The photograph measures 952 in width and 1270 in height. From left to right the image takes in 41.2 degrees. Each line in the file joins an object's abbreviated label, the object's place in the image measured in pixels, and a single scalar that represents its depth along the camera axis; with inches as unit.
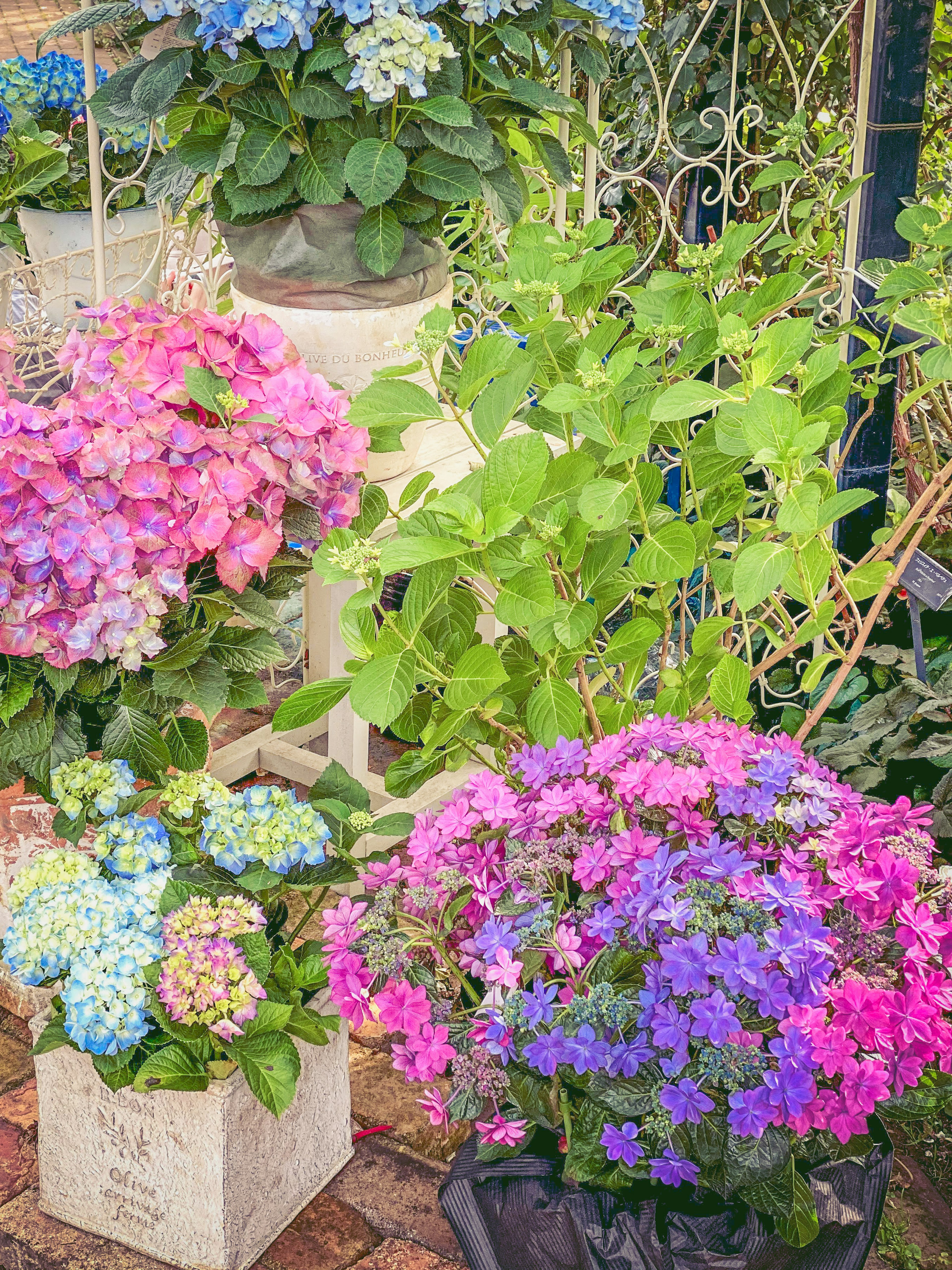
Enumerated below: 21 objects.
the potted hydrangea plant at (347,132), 63.6
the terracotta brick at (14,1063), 76.3
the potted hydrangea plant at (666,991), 47.7
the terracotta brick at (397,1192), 67.1
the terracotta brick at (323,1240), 65.2
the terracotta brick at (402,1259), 65.0
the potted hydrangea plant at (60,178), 84.7
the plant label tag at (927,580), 67.4
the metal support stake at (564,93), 81.1
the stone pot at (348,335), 73.0
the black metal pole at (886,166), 80.8
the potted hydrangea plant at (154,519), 55.9
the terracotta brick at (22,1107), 73.7
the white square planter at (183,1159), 60.1
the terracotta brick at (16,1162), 69.3
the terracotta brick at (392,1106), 72.6
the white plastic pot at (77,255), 87.0
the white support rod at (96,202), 75.5
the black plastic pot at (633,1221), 51.8
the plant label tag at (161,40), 71.3
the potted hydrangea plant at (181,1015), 56.9
